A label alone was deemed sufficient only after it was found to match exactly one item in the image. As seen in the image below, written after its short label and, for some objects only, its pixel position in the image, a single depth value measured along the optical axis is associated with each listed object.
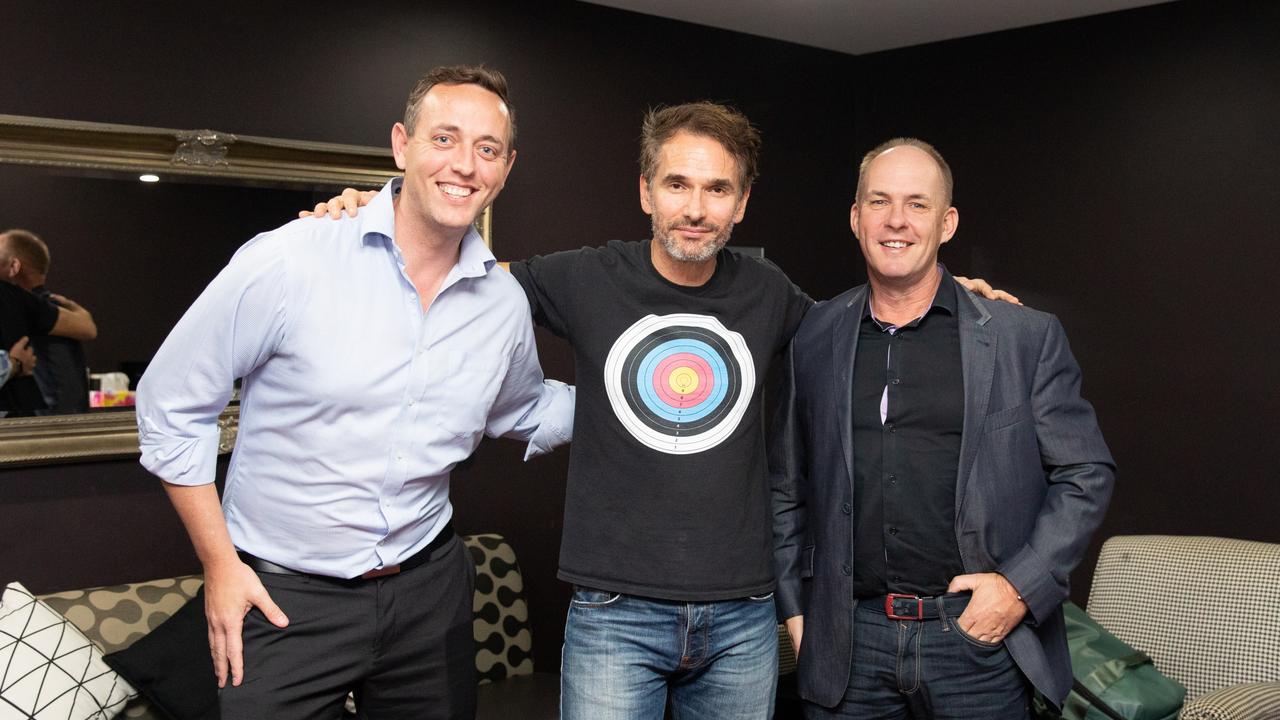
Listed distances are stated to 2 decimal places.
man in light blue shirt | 1.94
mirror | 3.59
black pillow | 3.26
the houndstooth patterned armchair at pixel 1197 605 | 3.32
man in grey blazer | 2.27
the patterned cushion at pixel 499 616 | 4.11
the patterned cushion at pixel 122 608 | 3.43
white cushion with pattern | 3.15
